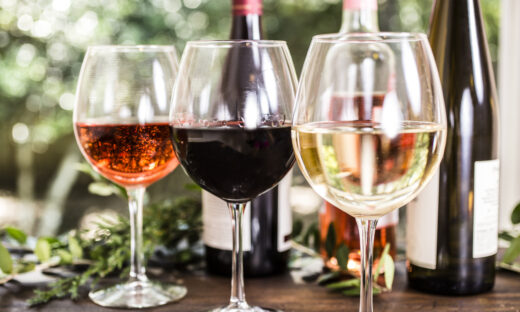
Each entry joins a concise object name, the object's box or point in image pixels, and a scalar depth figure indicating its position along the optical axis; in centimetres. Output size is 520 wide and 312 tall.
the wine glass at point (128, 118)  100
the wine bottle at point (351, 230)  108
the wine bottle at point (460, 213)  100
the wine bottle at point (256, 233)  107
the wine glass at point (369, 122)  83
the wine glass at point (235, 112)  91
